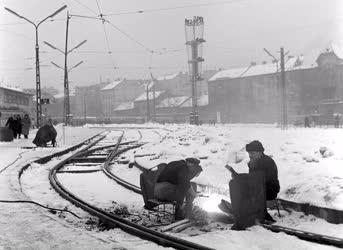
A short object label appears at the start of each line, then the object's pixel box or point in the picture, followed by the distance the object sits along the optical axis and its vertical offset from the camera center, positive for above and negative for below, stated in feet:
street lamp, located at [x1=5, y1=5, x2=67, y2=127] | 107.28 +17.30
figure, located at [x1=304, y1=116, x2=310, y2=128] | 145.33 -0.14
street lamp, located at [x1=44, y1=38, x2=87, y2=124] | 141.90 +13.30
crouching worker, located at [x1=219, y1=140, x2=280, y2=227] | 26.17 -2.31
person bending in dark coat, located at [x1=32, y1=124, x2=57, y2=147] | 77.15 -1.09
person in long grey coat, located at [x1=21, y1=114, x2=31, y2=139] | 100.99 +0.69
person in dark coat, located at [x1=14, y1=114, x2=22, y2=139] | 95.51 +0.91
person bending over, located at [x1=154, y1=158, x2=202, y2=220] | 25.43 -3.07
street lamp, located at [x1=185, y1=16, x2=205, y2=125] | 142.10 +21.60
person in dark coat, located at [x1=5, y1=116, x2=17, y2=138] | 94.02 +0.92
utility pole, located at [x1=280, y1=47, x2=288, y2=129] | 143.33 +8.76
